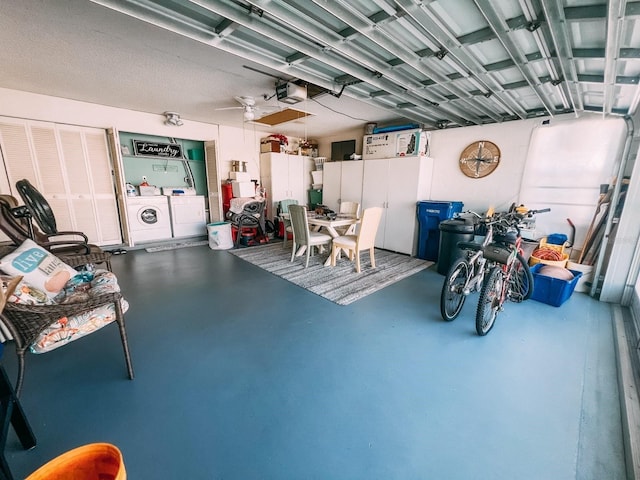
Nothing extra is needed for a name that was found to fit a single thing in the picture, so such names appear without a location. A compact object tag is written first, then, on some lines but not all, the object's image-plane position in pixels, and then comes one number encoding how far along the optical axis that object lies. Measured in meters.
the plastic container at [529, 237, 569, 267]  3.05
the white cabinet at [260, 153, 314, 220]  6.07
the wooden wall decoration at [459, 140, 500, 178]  4.00
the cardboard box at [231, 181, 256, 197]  5.62
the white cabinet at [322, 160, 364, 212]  5.21
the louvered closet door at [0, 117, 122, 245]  3.88
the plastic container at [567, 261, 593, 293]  3.05
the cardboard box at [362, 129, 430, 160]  4.39
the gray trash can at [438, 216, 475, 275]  3.47
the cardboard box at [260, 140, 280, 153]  6.07
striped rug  3.13
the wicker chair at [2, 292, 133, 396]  1.33
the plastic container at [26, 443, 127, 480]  0.83
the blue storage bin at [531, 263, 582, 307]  2.70
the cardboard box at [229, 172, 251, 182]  5.80
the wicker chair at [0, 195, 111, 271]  2.32
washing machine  5.02
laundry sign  5.18
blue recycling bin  4.07
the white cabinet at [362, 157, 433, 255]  4.44
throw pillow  1.60
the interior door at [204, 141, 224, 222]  5.54
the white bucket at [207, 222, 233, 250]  5.00
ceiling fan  3.78
